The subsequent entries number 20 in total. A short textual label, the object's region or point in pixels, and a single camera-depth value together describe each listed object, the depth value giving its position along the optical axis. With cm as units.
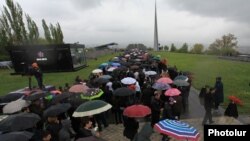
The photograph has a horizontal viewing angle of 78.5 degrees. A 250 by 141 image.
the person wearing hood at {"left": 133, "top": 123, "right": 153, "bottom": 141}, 301
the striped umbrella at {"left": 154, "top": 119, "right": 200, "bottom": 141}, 322
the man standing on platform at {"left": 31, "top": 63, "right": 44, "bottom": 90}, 1027
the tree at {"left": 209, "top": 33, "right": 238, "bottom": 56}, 5449
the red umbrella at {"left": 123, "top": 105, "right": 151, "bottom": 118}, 413
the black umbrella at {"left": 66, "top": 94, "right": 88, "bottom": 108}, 486
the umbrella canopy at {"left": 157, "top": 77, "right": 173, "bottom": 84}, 663
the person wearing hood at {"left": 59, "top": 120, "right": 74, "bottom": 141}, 344
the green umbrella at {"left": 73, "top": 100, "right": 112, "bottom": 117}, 406
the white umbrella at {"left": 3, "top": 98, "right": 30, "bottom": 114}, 464
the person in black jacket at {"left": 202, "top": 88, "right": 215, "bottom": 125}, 552
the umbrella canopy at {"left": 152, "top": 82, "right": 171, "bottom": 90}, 591
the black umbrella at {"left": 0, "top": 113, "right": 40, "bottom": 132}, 352
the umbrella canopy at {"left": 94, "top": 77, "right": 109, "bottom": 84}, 643
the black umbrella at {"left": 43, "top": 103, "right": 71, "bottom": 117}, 378
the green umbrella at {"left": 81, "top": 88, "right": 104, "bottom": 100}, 545
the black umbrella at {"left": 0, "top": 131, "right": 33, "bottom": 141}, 293
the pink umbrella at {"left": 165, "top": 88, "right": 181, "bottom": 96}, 536
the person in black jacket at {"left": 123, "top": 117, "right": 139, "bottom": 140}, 433
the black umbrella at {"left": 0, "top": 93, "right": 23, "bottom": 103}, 608
